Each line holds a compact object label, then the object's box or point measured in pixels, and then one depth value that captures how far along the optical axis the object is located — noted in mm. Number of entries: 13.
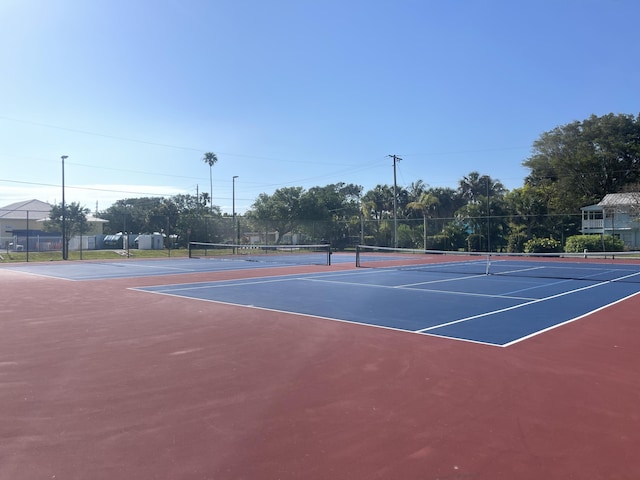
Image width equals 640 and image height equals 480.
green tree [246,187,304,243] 47500
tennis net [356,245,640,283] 21016
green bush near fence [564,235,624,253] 33625
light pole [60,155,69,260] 34453
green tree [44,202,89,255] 51125
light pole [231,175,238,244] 43131
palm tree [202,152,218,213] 75188
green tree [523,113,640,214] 51062
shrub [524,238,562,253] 36094
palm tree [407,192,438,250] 49406
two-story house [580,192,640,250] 38844
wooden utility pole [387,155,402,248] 43344
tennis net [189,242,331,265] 33125
